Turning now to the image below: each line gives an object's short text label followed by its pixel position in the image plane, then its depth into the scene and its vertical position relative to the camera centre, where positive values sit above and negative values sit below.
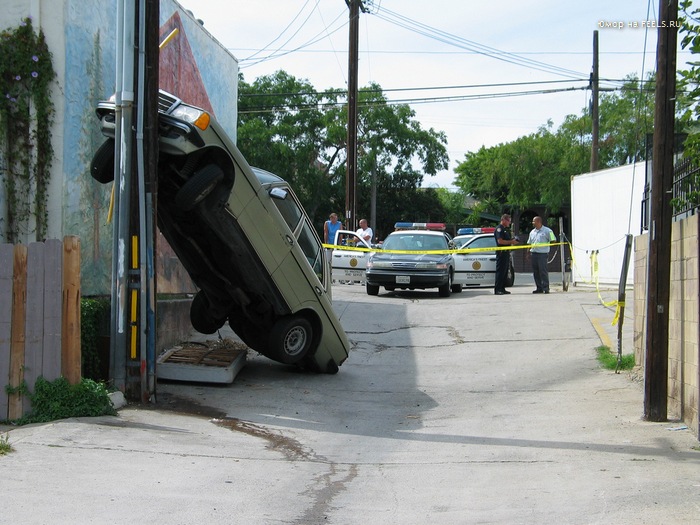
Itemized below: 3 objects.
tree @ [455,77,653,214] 46.16 +6.20
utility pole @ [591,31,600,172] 34.91 +6.73
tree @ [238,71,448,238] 49.56 +7.45
